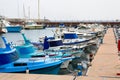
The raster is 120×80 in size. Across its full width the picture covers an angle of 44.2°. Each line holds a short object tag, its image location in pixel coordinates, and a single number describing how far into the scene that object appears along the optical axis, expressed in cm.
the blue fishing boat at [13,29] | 4821
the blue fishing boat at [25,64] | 862
